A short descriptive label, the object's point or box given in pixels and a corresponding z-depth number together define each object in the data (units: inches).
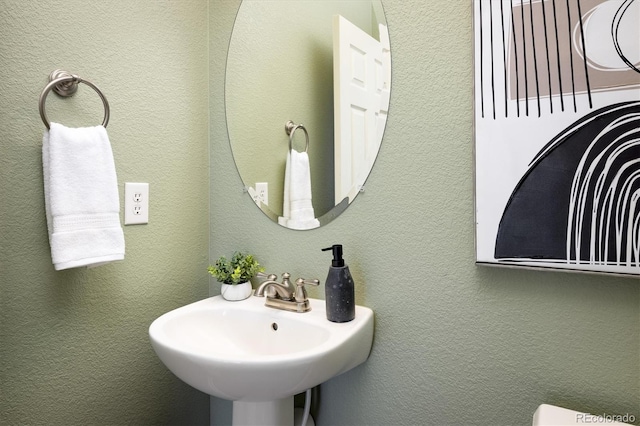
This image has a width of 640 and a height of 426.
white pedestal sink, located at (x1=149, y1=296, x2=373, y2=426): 30.7
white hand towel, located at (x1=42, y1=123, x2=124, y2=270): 35.4
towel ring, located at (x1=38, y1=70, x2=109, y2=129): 35.6
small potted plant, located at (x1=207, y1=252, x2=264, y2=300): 47.4
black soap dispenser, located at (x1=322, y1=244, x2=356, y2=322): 38.4
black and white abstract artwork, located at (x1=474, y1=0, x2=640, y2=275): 29.3
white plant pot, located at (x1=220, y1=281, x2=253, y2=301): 47.4
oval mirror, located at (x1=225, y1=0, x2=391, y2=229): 41.9
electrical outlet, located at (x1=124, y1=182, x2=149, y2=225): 44.5
